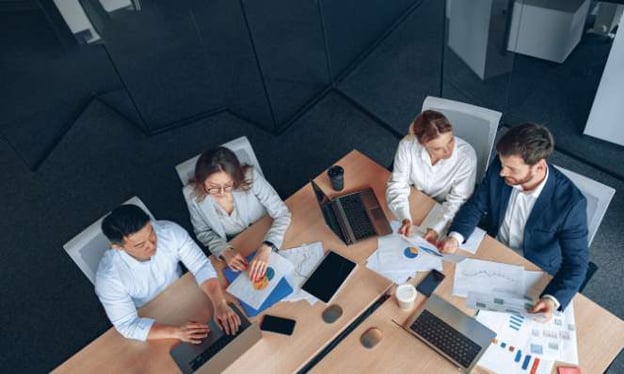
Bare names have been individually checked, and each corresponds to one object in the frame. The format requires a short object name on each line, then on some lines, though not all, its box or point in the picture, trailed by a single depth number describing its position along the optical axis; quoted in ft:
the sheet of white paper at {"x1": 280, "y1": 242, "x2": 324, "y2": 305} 6.95
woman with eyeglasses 7.37
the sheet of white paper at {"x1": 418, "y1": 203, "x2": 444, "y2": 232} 7.48
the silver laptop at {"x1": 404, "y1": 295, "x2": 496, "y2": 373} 5.83
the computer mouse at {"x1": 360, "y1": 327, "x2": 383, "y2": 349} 6.25
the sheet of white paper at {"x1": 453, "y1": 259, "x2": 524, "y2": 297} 6.47
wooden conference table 5.91
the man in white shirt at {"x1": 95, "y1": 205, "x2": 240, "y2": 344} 6.35
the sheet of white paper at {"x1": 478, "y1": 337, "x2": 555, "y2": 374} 5.65
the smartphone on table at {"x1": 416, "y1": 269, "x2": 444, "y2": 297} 6.64
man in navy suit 6.23
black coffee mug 8.12
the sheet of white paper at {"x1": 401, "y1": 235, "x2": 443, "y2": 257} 7.11
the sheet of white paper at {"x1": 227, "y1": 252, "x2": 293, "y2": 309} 7.00
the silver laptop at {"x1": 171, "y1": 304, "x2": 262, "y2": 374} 6.09
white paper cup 6.40
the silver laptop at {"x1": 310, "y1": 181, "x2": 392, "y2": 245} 7.51
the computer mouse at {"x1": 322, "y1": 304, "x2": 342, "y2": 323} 6.61
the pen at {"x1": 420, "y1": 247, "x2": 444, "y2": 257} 7.06
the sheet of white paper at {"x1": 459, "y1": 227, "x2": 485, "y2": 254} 7.03
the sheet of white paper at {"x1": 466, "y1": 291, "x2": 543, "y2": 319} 6.18
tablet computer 6.89
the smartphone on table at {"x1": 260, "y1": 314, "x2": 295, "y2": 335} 6.56
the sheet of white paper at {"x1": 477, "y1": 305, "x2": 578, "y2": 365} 5.71
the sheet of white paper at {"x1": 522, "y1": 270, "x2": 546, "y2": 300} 6.36
